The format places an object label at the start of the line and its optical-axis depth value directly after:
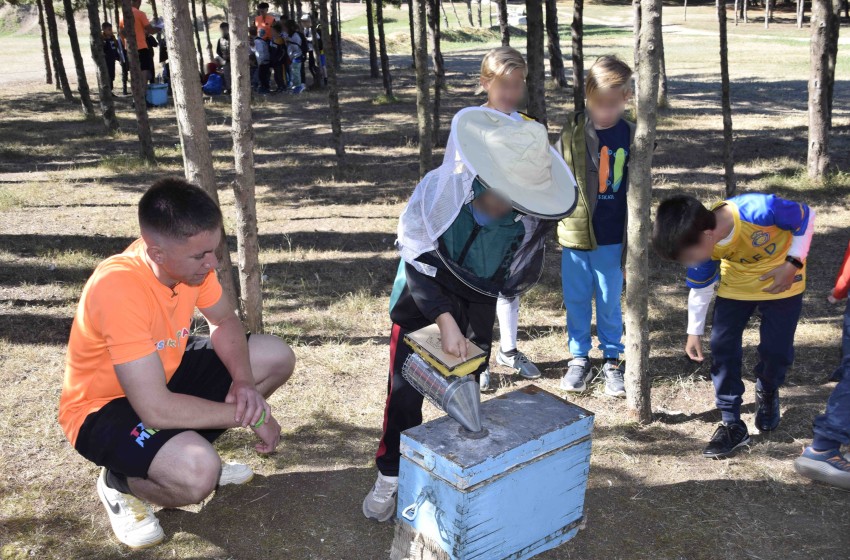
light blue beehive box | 2.98
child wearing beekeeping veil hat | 2.98
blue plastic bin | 17.20
